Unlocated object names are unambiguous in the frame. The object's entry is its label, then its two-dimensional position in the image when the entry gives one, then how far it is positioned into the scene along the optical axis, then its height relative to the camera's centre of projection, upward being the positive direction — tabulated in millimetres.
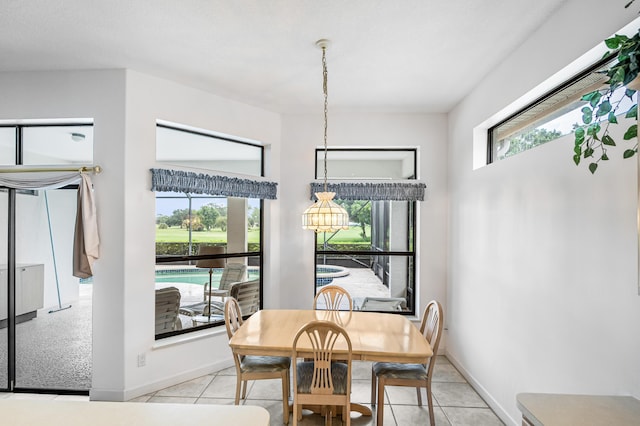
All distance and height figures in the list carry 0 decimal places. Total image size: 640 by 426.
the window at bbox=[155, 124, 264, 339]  3207 -291
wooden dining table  2139 -893
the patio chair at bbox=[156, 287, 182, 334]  3158 -944
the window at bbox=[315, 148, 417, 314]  4031 -376
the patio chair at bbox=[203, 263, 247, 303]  3531 -717
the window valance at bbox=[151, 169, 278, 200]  2992 +269
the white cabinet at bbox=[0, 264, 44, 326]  2908 -707
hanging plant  1074 +456
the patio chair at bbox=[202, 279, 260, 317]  3561 -956
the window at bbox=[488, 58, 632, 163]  1937 +677
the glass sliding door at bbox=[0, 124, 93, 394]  2932 -580
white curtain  2746 +17
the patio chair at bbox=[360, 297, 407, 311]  4031 -1097
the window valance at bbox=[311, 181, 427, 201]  3840 +262
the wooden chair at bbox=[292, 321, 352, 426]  2078 -1078
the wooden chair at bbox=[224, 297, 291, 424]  2459 -1162
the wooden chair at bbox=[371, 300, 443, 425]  2357 -1161
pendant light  2449 -20
